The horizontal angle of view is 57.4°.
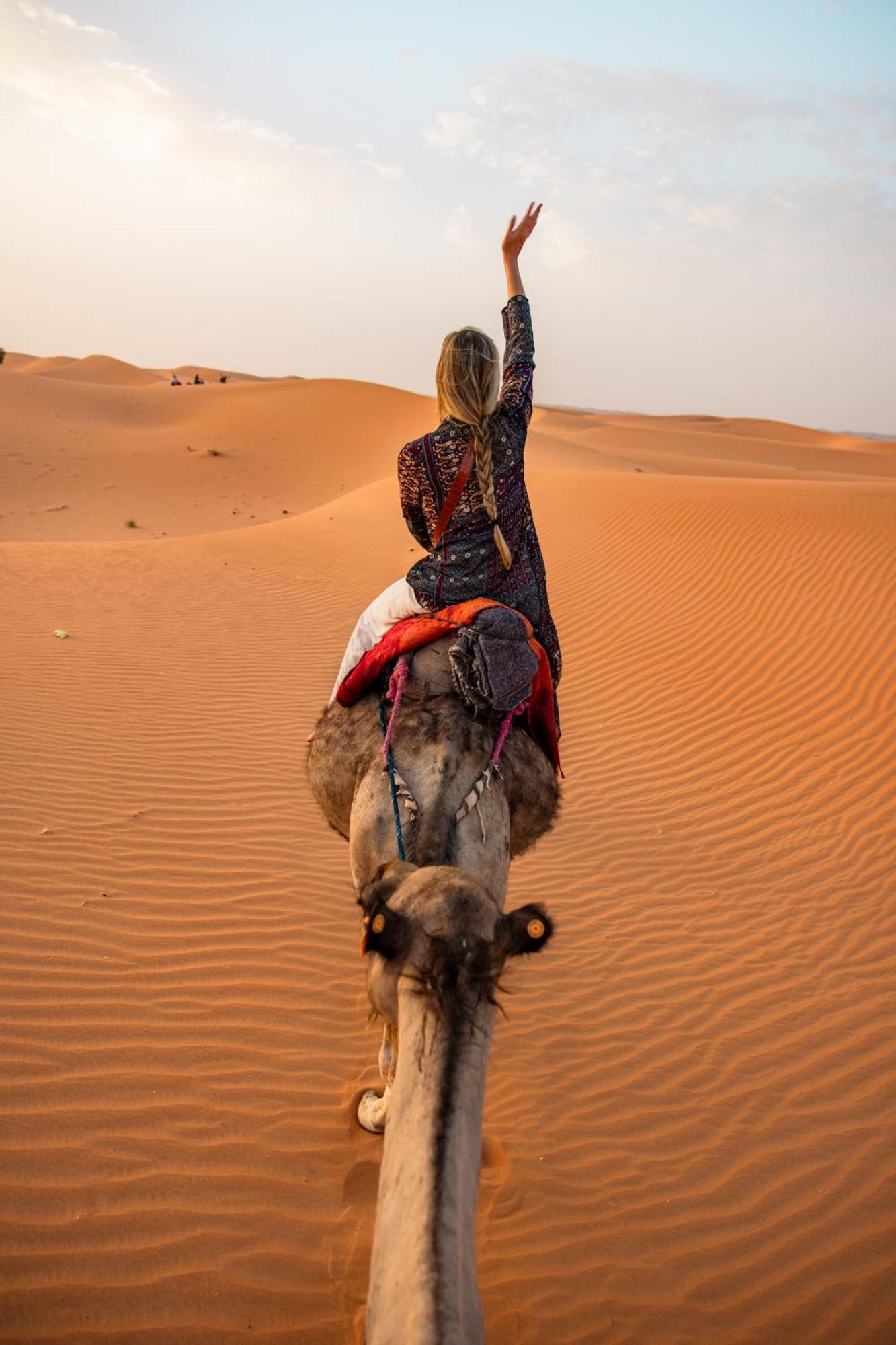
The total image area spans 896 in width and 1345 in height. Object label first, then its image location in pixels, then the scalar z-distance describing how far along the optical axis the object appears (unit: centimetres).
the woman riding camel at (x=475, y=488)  284
